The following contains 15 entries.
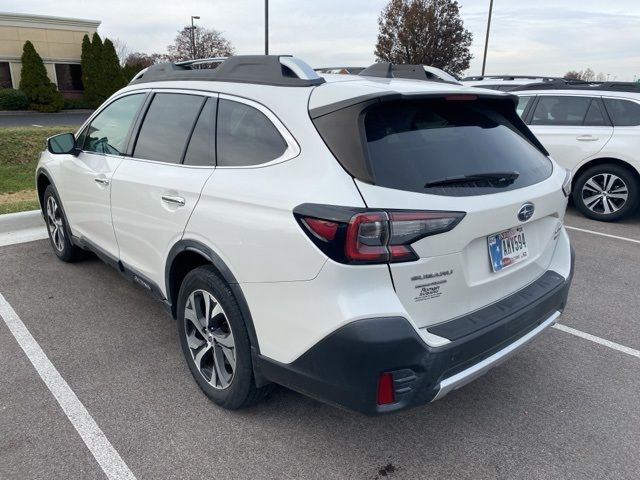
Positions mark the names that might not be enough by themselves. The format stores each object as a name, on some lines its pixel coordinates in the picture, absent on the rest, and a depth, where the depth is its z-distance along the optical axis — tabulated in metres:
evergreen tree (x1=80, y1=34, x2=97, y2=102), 34.28
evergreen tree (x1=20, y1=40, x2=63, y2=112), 31.30
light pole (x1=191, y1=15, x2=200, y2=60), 40.78
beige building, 33.44
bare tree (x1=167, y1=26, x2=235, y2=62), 47.50
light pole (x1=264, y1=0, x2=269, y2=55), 17.09
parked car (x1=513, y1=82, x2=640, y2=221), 7.16
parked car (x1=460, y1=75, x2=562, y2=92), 9.28
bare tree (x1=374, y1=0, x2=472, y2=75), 32.75
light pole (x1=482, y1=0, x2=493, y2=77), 24.78
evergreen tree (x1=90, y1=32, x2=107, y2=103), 34.25
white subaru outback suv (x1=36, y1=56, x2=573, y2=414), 2.08
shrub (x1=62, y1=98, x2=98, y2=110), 33.44
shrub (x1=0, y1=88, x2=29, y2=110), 29.89
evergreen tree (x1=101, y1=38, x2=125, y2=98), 34.38
